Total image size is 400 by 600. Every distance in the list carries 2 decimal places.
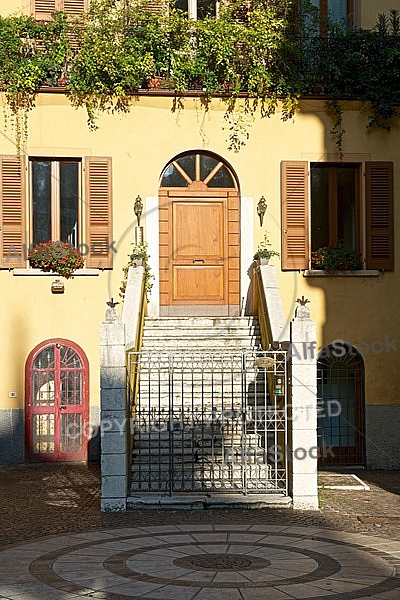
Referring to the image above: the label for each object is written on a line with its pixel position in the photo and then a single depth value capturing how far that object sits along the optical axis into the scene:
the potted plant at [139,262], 15.94
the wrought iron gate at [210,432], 12.46
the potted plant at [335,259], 16.53
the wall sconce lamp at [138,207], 16.44
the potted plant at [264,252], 16.05
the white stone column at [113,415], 11.84
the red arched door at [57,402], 16.02
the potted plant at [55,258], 16.06
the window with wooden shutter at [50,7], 16.86
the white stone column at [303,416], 12.05
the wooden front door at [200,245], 16.80
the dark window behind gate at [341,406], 16.53
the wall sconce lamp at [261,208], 16.64
